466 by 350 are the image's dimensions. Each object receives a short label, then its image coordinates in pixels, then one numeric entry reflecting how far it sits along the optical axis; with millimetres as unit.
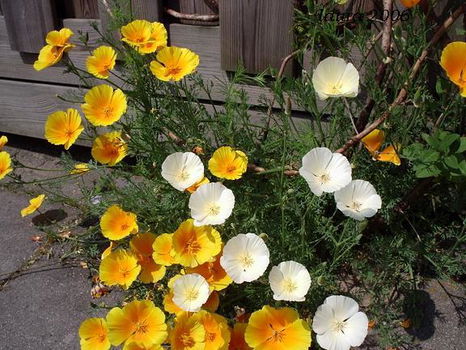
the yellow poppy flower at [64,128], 567
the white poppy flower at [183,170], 511
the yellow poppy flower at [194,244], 485
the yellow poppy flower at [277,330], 449
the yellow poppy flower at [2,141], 654
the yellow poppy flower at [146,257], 524
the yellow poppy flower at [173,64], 535
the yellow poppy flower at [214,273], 491
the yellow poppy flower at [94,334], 483
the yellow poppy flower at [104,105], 531
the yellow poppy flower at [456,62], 458
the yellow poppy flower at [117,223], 533
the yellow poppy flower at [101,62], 547
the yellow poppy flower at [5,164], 598
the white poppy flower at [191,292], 462
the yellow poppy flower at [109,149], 557
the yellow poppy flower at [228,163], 522
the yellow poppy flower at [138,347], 460
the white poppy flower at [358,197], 466
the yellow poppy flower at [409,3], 472
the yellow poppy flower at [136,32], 533
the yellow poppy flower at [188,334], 462
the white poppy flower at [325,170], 463
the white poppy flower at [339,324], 446
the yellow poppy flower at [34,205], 708
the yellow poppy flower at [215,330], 459
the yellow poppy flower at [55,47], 551
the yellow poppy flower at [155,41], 537
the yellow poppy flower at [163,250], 506
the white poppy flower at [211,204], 481
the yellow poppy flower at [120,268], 516
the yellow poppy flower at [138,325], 465
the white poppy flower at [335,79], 482
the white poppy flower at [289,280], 453
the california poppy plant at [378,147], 549
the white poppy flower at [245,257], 462
